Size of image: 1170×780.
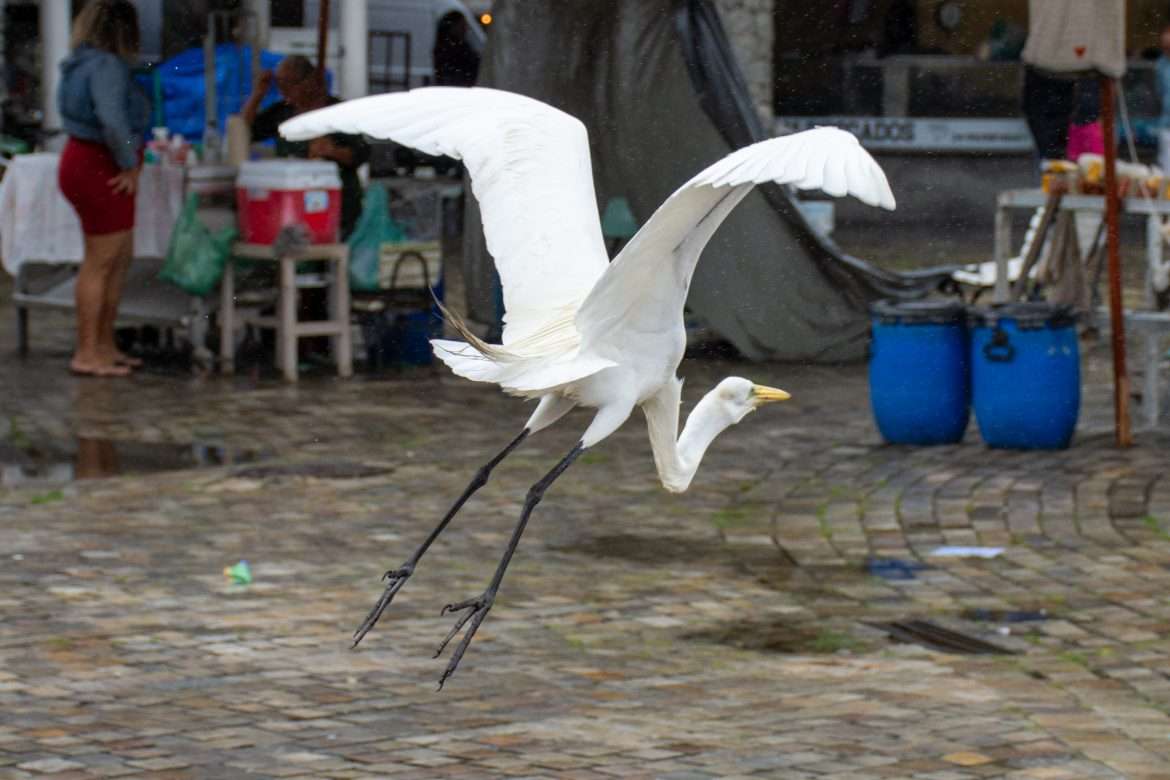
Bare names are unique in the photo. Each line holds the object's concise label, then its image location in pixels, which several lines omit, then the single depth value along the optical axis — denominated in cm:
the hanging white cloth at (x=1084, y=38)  1020
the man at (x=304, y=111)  1342
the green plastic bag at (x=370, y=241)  1341
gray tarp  1314
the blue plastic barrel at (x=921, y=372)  1055
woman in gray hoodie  1251
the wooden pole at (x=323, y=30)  1285
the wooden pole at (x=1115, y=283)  1030
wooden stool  1280
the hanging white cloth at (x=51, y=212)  1358
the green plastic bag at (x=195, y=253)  1279
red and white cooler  1270
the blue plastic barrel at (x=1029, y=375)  1030
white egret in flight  496
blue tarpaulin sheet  1679
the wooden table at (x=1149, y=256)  1088
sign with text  2495
